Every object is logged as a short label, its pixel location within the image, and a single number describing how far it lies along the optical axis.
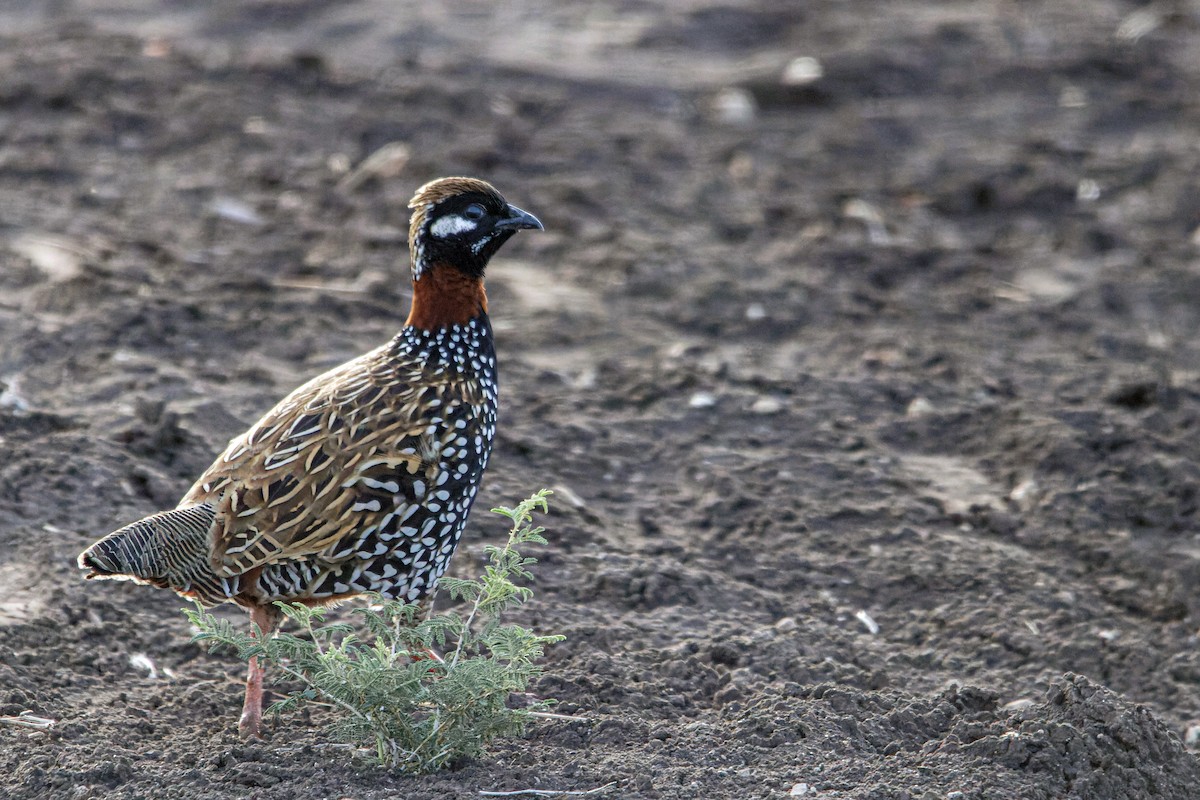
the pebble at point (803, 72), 21.27
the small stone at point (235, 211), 16.58
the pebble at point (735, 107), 20.56
